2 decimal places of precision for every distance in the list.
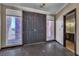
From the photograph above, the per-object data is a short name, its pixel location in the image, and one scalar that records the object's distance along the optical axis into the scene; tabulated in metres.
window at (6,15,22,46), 2.57
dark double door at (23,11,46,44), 3.03
